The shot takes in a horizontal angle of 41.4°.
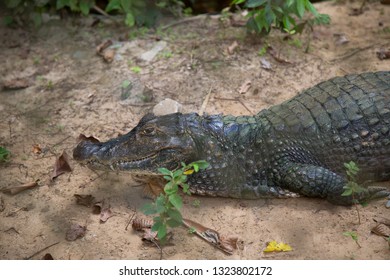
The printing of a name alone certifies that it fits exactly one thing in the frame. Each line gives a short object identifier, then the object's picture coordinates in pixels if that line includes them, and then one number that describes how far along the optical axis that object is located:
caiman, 3.95
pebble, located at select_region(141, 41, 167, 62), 5.56
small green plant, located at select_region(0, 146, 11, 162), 4.34
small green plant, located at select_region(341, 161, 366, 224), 3.55
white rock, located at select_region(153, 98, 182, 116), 4.79
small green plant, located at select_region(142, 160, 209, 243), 3.29
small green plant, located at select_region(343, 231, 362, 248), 3.42
